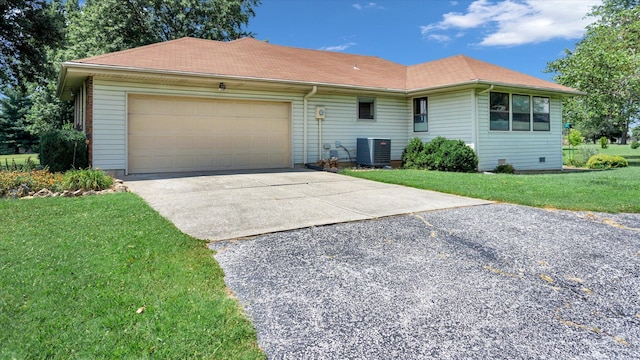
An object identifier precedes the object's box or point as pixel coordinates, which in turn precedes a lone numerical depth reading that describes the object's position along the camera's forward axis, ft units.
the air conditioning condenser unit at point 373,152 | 40.96
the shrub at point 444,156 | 37.76
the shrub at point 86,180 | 23.72
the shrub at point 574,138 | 76.93
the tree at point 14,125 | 105.70
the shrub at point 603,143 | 118.62
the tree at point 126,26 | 61.67
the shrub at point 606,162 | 50.75
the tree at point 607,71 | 54.44
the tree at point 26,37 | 45.62
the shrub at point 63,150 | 28.94
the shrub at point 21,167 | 27.66
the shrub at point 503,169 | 41.47
